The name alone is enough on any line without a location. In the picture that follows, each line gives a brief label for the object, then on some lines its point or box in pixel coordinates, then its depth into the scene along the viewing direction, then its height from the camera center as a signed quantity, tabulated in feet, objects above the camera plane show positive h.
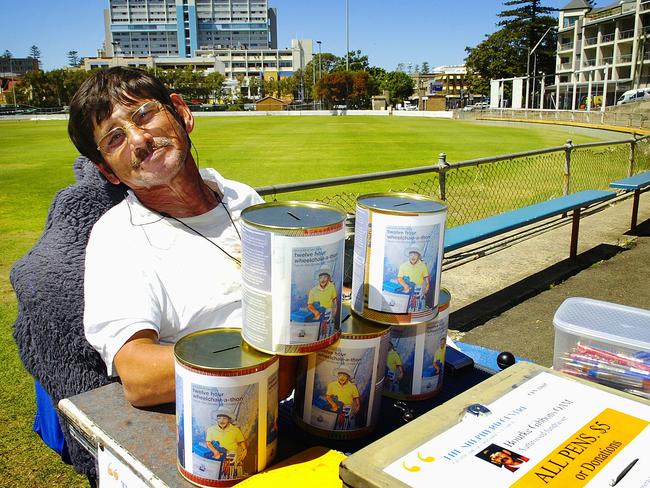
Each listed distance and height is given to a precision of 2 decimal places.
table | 4.80 -2.84
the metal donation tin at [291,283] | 4.39 -1.25
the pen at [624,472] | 3.62 -2.27
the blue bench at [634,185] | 25.67 -2.52
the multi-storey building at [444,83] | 428.68 +43.21
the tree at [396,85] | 380.70 +30.31
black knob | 6.69 -2.74
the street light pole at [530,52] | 239.91 +34.53
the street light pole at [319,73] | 318.00 +38.03
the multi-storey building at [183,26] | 633.20 +117.20
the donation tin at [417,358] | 5.76 -2.40
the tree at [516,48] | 257.14 +39.47
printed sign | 3.68 -2.25
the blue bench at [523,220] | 17.65 -3.24
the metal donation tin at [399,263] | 5.26 -1.27
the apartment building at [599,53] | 199.00 +31.56
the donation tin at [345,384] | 5.07 -2.36
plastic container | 5.67 -2.33
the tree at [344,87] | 336.90 +25.50
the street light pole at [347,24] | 258.61 +49.28
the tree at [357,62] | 404.16 +48.63
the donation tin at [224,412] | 4.28 -2.22
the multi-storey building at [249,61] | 526.16 +66.04
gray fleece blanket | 7.00 -2.26
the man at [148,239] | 5.69 -1.32
